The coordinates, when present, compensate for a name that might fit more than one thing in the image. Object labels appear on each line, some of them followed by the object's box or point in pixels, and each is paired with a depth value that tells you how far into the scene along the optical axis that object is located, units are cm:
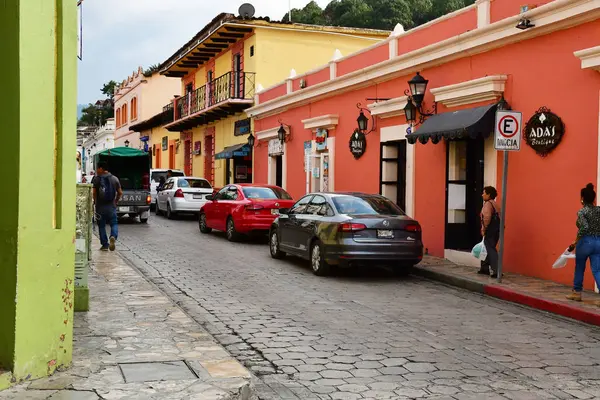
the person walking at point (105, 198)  1473
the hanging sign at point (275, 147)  2453
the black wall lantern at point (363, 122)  1756
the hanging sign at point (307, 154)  2183
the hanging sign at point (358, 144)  1806
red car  1734
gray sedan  1160
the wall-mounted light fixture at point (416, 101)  1456
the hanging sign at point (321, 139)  2050
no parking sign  1059
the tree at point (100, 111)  8306
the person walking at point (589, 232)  906
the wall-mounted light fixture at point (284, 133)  2370
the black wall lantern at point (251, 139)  2728
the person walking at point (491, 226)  1152
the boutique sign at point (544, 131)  1119
